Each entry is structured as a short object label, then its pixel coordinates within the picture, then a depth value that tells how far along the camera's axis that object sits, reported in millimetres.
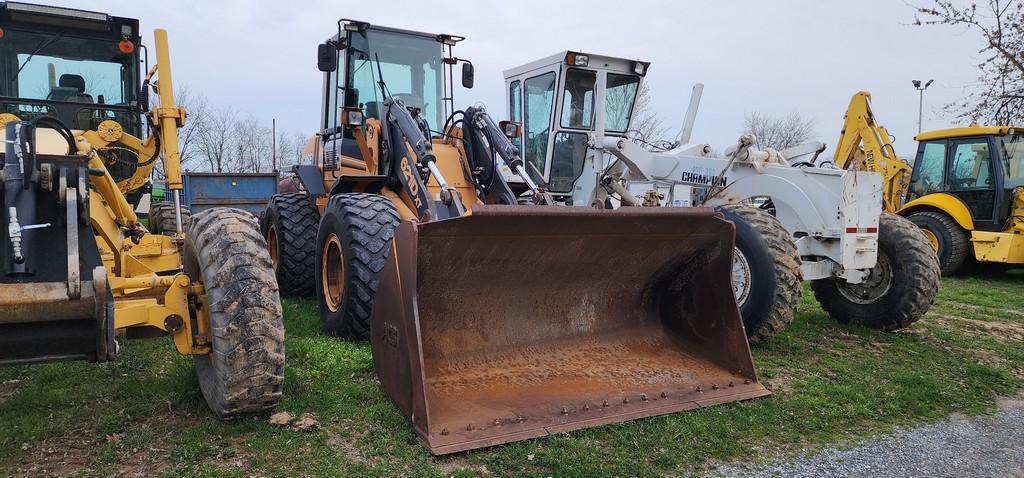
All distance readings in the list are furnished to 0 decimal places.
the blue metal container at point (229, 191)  13984
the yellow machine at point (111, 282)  2605
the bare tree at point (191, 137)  35206
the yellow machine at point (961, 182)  10086
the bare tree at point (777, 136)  41406
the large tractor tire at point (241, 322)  3016
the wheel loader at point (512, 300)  3395
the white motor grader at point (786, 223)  4812
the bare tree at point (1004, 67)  13555
